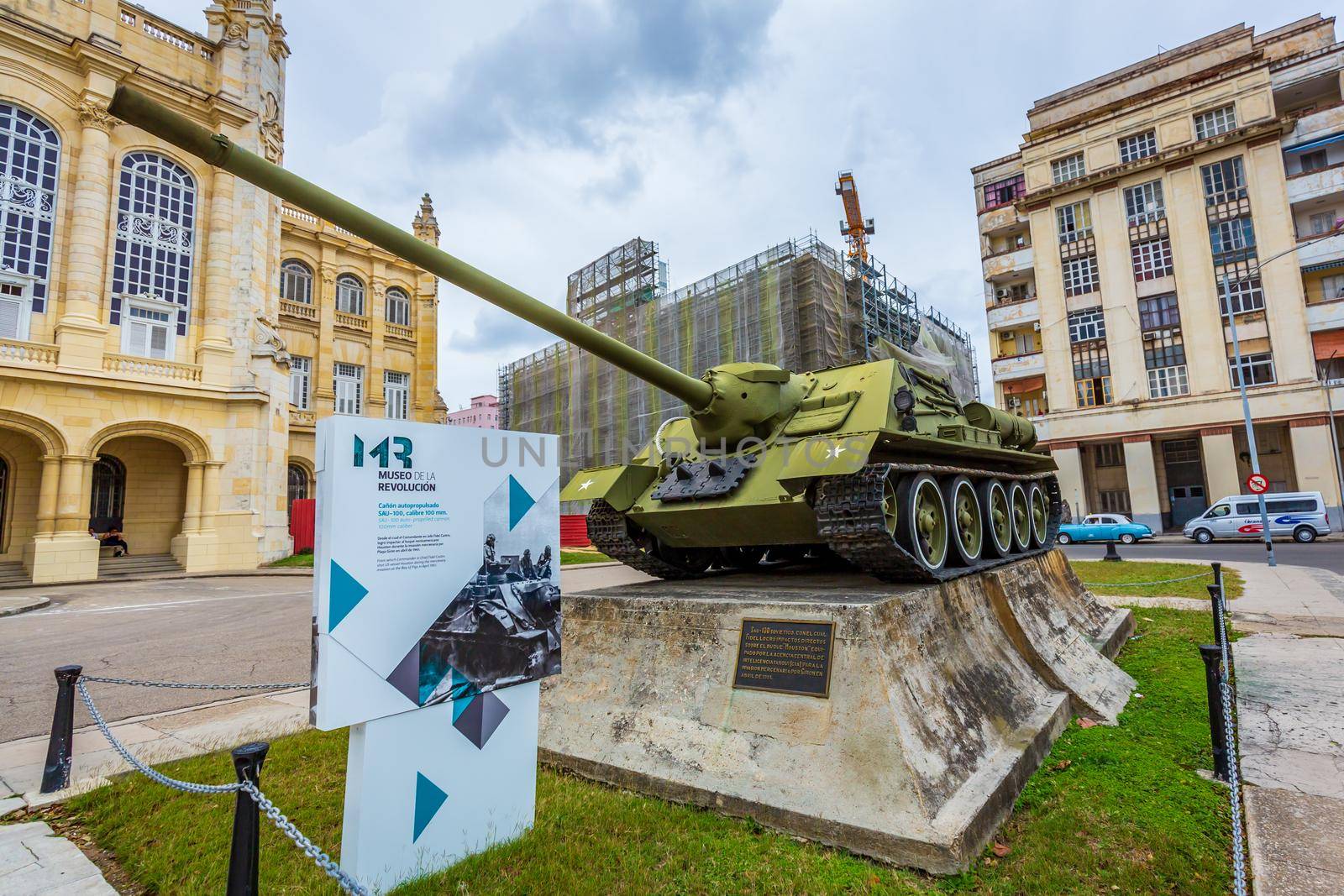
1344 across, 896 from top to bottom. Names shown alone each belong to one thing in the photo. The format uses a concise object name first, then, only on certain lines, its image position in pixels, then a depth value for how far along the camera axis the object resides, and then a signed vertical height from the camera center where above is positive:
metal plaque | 4.08 -0.85
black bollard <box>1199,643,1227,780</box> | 4.14 -1.23
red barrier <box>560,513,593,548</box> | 29.67 -0.59
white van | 23.05 -0.91
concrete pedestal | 3.53 -1.22
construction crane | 43.75 +17.41
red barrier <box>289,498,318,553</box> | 24.83 +0.20
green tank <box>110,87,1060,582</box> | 5.37 +0.32
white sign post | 2.84 -0.45
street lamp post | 19.54 +2.22
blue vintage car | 25.45 -1.21
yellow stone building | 18.42 +6.30
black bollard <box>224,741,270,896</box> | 2.29 -0.98
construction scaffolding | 25.61 +6.91
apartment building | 27.72 +8.84
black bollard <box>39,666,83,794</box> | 4.22 -1.16
